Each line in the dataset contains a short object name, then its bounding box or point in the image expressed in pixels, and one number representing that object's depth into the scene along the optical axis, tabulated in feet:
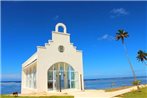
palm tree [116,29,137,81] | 57.77
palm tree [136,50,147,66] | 65.28
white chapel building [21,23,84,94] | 50.09
